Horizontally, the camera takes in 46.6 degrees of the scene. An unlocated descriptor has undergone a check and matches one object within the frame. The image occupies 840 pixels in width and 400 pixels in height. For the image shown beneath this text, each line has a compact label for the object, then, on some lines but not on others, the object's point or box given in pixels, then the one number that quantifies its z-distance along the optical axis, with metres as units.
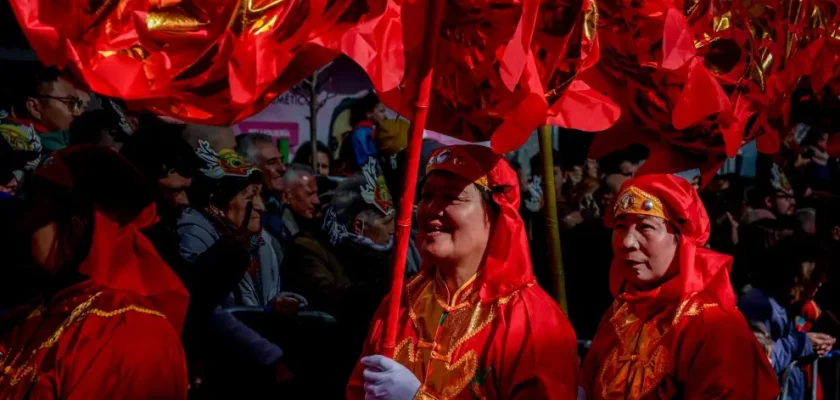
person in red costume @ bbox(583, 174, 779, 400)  3.90
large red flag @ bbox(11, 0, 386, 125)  2.57
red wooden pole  3.04
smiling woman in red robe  3.28
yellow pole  4.18
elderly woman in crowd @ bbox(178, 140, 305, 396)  4.55
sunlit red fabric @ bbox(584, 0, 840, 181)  3.80
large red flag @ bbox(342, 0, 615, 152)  3.01
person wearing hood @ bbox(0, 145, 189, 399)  3.20
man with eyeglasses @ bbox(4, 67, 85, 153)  5.37
